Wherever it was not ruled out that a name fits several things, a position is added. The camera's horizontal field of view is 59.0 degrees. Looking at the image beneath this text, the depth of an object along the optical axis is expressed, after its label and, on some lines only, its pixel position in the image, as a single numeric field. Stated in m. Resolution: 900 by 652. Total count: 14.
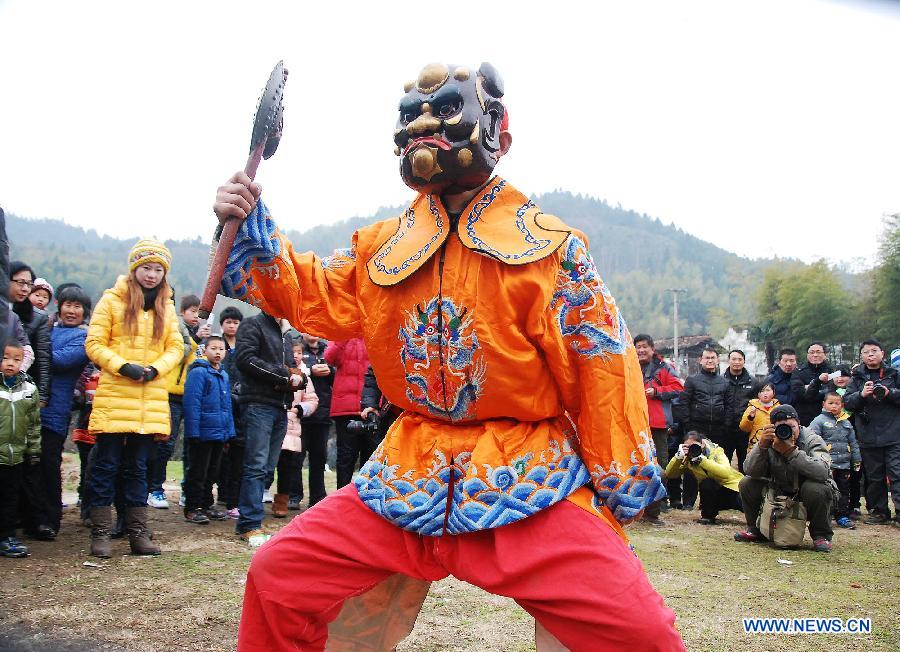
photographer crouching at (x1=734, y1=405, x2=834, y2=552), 6.43
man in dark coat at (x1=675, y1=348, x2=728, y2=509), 8.80
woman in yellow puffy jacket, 5.09
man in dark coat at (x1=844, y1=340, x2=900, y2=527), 7.96
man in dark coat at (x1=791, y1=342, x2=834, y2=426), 8.98
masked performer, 2.32
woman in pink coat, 7.04
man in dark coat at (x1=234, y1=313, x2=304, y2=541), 5.82
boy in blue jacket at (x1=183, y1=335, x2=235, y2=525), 6.54
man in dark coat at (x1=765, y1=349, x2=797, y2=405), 9.22
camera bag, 6.46
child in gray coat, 8.37
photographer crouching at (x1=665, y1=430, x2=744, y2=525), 7.87
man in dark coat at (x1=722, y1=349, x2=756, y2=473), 8.82
